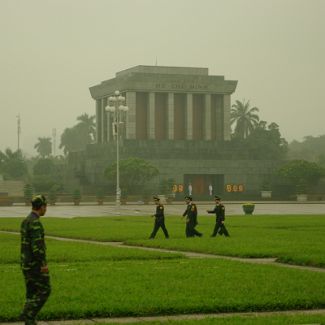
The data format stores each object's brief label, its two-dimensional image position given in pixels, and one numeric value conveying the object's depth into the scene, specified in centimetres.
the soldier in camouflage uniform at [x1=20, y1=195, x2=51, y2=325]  1141
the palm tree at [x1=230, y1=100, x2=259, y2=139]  13950
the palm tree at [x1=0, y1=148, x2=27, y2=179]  11544
